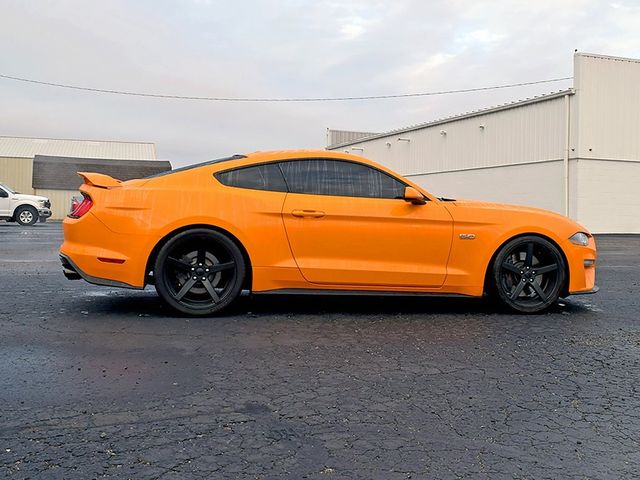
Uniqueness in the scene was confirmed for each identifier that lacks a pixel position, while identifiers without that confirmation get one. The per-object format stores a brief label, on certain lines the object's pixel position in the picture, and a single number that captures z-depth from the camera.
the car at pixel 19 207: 24.58
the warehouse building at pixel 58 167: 40.03
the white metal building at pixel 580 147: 25.28
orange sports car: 5.12
